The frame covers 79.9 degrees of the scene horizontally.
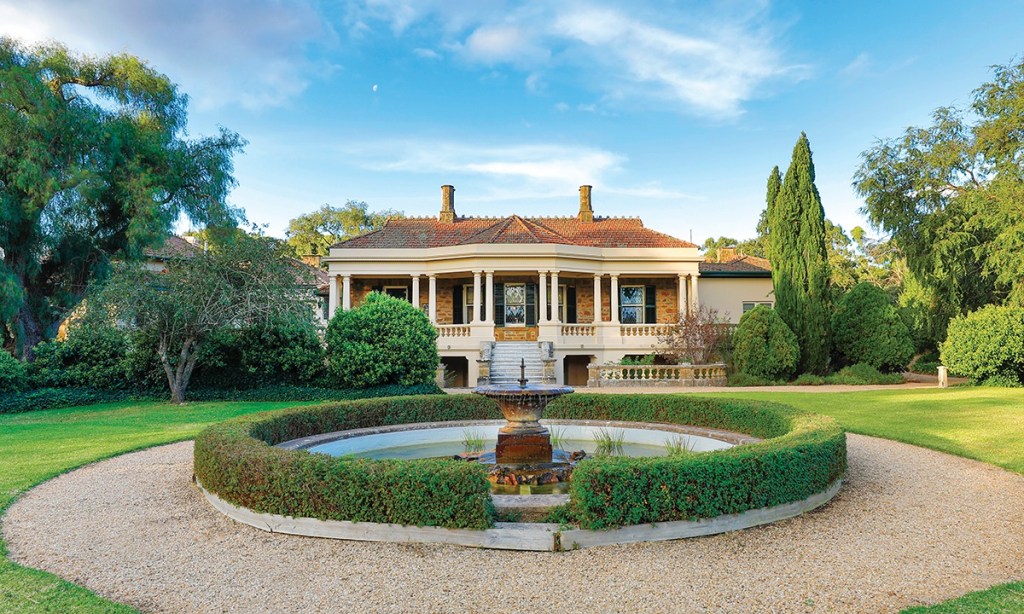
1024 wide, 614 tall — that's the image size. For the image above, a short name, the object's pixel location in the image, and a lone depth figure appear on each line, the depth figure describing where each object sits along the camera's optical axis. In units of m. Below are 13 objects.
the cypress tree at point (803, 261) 22.91
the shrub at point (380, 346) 18.16
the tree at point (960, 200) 22.44
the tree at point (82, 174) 20.19
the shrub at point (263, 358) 18.39
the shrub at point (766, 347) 21.62
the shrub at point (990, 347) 19.59
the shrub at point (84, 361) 17.91
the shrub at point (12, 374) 16.91
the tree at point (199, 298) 16.59
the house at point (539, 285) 24.78
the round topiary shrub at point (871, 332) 22.56
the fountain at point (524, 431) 8.58
